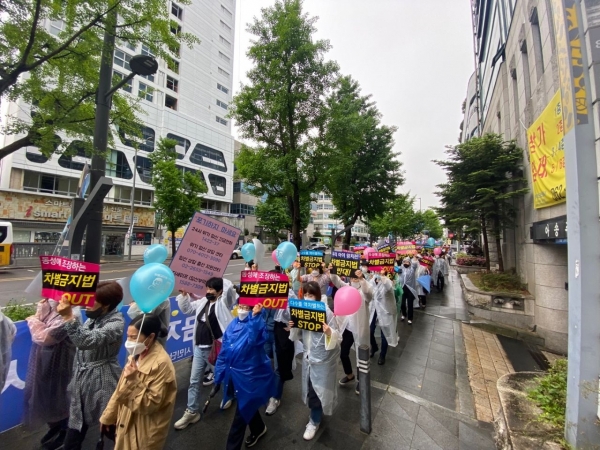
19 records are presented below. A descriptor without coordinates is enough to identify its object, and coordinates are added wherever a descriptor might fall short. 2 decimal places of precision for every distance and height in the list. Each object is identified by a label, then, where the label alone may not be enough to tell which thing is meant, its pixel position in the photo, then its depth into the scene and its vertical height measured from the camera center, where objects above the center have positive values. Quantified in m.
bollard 3.08 -1.76
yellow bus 14.73 -0.33
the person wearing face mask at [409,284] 7.35 -1.03
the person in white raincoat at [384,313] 5.12 -1.32
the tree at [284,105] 9.24 +5.15
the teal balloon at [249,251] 6.21 -0.18
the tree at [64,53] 4.27 +3.38
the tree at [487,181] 8.32 +2.27
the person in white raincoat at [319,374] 3.01 -1.51
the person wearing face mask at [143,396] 1.92 -1.15
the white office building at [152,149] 22.47 +10.81
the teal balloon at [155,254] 4.45 -0.22
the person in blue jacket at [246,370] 2.57 -1.31
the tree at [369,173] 16.81 +4.76
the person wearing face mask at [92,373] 2.25 -1.18
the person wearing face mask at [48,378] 2.59 -1.40
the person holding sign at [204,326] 3.17 -1.09
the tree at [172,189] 20.19 +4.25
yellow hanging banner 5.32 +2.11
